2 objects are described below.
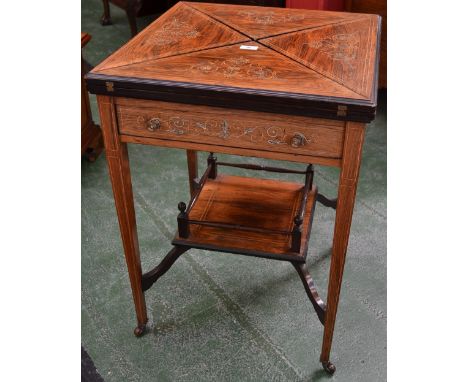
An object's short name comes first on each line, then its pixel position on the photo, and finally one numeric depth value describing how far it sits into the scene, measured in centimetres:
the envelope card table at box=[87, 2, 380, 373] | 120
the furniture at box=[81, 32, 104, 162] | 260
